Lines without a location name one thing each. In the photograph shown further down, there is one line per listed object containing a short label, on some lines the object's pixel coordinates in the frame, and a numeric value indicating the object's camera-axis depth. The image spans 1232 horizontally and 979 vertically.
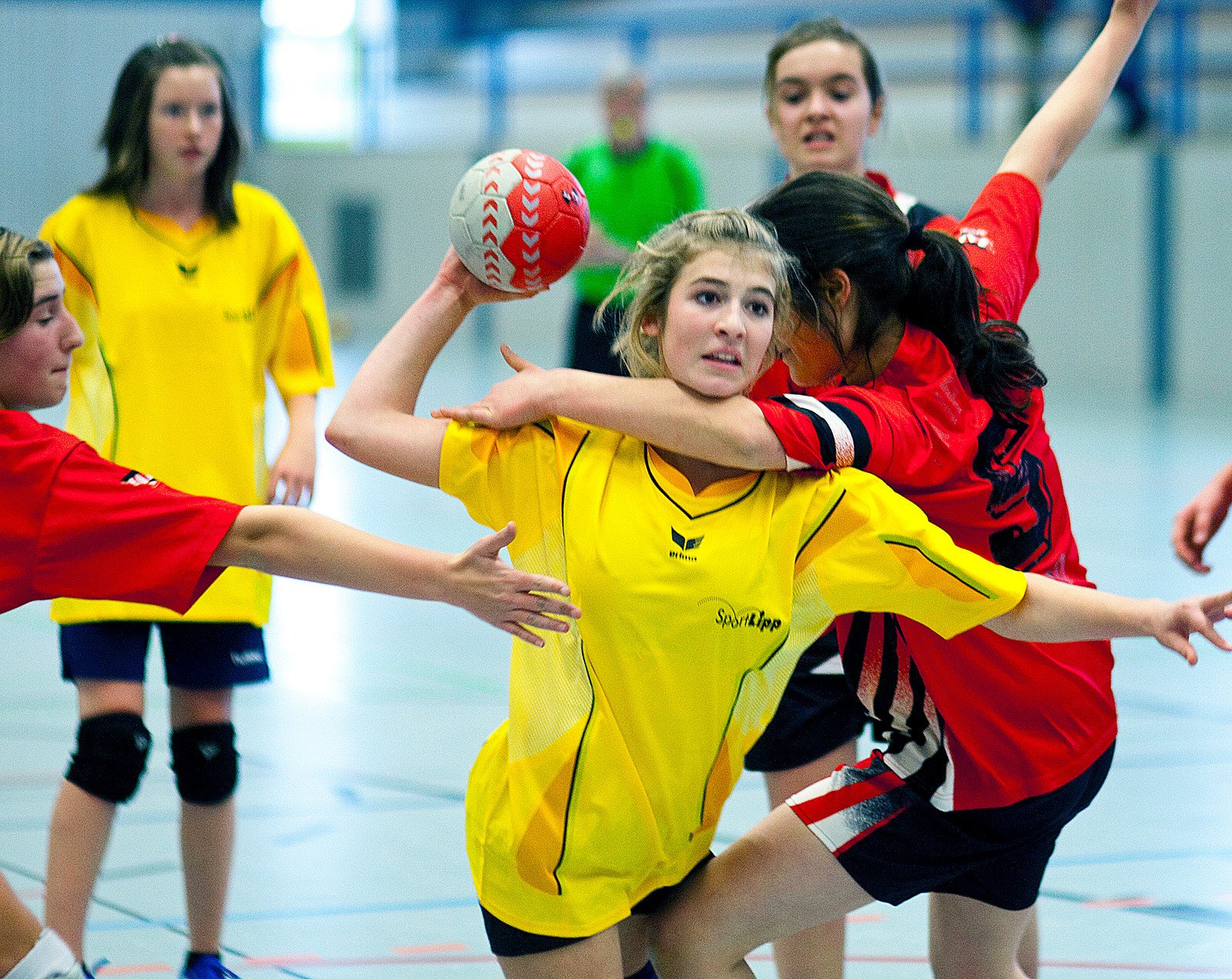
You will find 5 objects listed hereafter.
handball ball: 4.60
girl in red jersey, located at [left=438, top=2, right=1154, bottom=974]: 4.35
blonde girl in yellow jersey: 4.19
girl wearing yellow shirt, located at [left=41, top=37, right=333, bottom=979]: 6.22
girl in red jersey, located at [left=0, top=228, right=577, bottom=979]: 4.29
